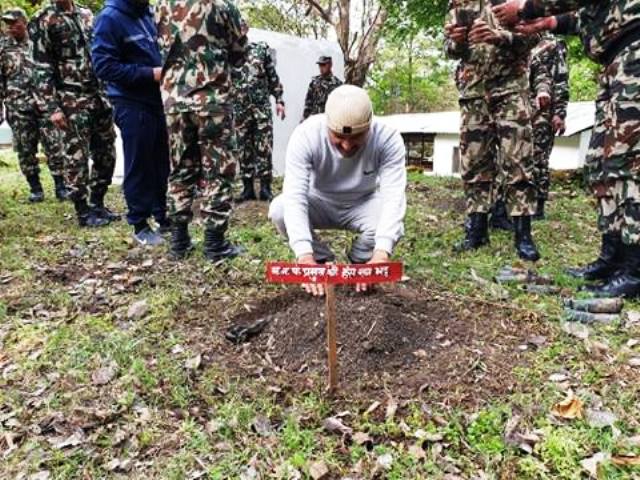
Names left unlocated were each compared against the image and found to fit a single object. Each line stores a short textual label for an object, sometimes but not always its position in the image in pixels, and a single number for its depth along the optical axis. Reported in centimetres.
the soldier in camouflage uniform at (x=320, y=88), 902
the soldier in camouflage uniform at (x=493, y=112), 405
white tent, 1144
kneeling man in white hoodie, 262
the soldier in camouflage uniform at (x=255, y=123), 690
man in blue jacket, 407
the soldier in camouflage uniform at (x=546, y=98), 554
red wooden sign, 211
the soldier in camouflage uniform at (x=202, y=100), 371
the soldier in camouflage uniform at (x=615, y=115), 305
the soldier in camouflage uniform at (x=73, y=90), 501
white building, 1454
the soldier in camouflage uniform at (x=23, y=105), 703
